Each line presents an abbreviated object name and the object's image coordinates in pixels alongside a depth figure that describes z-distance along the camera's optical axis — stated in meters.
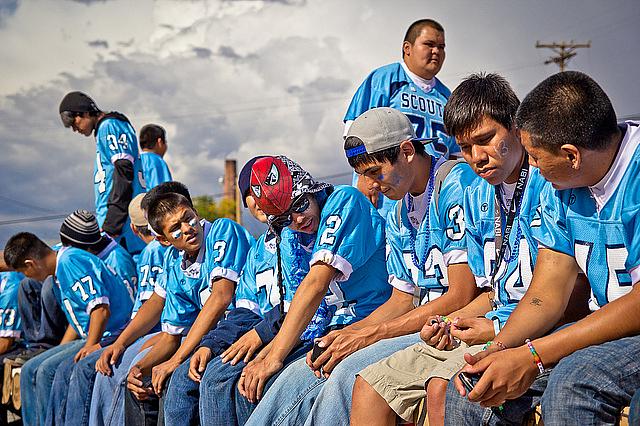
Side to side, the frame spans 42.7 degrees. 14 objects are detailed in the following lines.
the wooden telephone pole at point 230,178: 33.47
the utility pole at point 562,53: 27.62
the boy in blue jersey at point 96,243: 6.64
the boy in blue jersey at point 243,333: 4.23
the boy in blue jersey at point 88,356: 5.80
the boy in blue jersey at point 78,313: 6.25
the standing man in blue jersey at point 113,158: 7.21
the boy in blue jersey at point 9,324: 8.00
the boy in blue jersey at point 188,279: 4.90
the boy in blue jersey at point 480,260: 3.17
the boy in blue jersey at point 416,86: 5.46
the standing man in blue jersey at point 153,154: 7.80
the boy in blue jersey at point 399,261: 3.54
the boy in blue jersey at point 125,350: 5.44
